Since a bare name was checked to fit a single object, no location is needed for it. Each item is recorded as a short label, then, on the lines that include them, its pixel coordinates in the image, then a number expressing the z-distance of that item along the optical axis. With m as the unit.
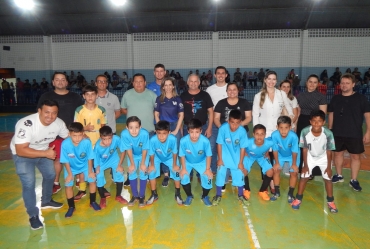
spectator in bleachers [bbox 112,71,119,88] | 18.08
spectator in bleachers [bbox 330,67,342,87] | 17.36
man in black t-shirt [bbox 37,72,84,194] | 4.65
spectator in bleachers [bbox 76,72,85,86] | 17.98
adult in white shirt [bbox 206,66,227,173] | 5.28
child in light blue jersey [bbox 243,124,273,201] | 4.45
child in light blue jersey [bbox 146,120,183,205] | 4.48
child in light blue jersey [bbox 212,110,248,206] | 4.55
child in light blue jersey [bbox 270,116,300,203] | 4.46
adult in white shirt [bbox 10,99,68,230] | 3.69
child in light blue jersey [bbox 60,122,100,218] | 4.18
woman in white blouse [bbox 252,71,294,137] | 4.80
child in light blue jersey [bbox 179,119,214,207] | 4.39
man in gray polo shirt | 5.22
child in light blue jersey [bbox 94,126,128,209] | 4.39
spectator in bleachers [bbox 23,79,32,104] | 16.23
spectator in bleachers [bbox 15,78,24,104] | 16.20
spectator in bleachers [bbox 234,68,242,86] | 17.93
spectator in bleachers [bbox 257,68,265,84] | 18.24
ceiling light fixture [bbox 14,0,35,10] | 16.65
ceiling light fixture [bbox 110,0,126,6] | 16.16
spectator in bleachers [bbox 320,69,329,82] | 18.00
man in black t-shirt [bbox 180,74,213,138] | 5.05
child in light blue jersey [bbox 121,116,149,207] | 4.48
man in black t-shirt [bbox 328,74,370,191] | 4.80
